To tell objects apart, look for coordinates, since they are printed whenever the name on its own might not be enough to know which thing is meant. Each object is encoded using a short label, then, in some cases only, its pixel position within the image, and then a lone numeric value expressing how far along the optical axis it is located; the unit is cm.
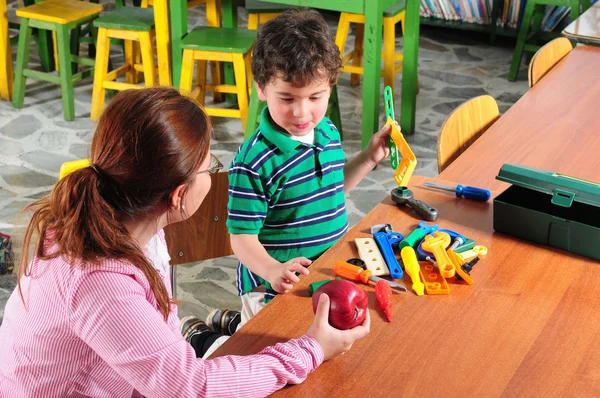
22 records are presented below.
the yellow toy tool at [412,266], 160
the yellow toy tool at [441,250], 162
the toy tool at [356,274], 161
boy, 189
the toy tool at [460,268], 162
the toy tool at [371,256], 166
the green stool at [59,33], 443
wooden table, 135
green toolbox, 166
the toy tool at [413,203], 184
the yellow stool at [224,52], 399
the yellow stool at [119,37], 430
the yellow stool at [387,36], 418
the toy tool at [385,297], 153
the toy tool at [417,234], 173
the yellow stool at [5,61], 474
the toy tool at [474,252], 169
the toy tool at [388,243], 165
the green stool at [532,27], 493
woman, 127
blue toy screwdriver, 193
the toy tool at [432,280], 159
